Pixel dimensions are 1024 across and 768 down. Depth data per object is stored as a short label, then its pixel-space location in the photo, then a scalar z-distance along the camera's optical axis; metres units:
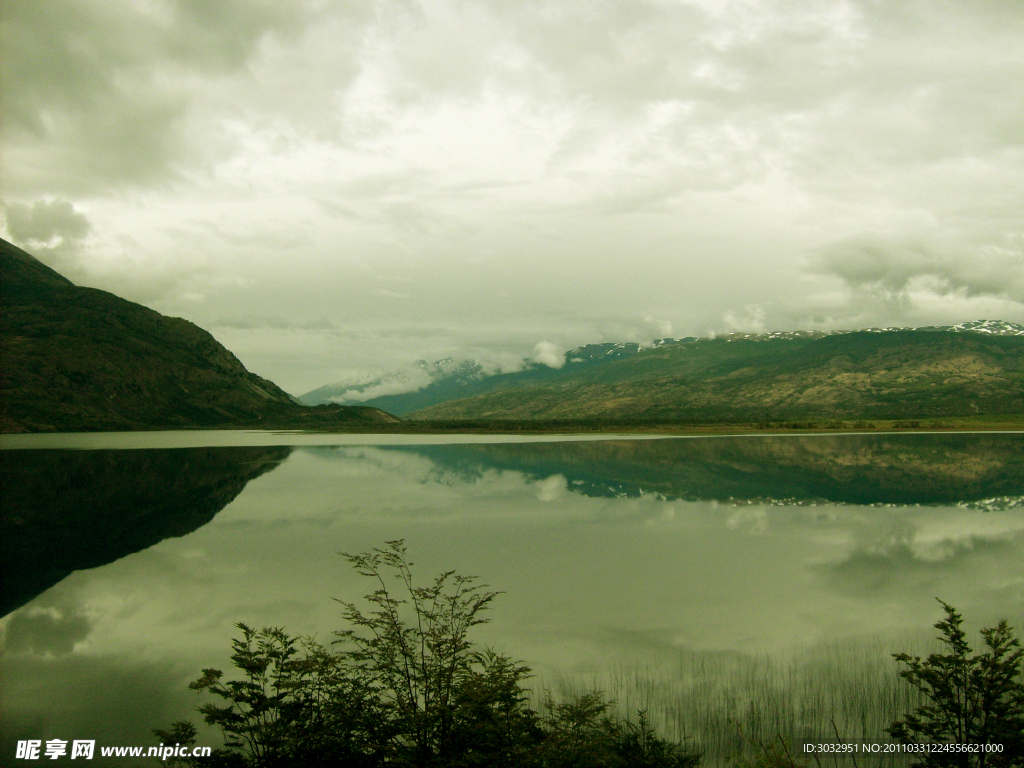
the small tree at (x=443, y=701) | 9.27
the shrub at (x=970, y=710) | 9.06
